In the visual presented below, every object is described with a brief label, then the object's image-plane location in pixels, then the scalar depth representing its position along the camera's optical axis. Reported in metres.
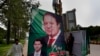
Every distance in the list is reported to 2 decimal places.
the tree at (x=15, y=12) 10.42
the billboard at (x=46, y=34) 3.80
